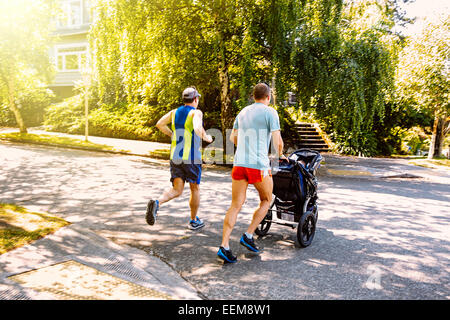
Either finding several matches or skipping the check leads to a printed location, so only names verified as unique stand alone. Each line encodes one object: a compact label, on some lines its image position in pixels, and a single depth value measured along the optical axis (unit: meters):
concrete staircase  17.95
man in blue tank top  5.07
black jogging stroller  4.86
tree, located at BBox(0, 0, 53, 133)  16.53
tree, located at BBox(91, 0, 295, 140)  11.07
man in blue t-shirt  4.19
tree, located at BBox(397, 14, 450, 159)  14.53
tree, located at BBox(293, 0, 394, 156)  10.88
